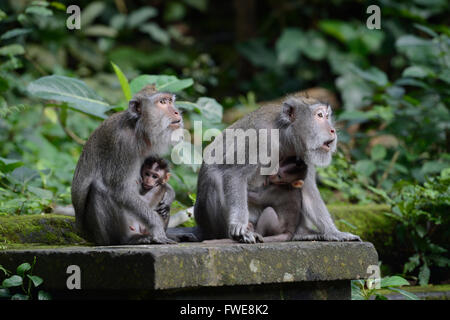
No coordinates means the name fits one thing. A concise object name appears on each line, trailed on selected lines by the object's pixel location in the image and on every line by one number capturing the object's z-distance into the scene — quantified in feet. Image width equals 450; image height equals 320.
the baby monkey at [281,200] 33.04
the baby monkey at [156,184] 32.14
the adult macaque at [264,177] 32.01
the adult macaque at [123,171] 30.50
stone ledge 23.22
